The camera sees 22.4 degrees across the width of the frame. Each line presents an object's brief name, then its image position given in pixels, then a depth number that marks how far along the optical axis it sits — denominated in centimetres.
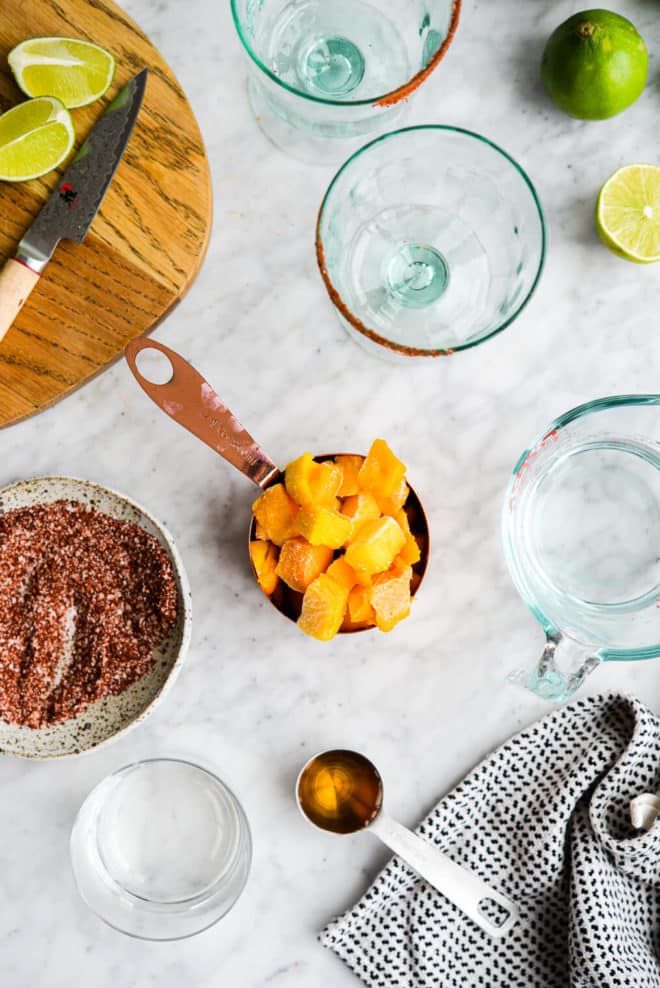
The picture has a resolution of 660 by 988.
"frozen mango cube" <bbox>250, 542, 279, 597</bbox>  81
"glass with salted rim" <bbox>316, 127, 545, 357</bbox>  80
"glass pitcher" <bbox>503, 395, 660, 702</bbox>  81
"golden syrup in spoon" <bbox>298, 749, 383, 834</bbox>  83
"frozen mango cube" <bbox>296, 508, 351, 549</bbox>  78
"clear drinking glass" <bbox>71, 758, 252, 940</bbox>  83
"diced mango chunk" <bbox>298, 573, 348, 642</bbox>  78
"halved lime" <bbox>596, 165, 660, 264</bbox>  82
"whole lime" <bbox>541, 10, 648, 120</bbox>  80
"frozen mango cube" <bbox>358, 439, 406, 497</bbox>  79
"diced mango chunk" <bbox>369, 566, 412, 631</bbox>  78
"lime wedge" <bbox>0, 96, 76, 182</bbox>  79
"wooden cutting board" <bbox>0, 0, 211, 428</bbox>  80
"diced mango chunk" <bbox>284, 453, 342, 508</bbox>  78
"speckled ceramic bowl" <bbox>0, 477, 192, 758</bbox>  82
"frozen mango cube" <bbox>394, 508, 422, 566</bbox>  80
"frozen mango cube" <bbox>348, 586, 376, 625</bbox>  79
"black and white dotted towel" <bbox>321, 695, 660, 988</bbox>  82
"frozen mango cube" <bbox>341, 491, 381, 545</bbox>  79
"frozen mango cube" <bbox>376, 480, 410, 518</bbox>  80
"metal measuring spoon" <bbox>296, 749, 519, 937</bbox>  82
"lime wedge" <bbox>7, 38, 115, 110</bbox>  79
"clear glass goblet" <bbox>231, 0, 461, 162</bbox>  82
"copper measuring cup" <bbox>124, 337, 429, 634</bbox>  79
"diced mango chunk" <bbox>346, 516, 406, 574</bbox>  78
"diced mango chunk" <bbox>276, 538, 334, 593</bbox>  79
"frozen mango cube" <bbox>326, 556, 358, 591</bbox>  79
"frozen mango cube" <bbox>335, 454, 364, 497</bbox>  80
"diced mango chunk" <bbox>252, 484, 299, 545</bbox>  80
